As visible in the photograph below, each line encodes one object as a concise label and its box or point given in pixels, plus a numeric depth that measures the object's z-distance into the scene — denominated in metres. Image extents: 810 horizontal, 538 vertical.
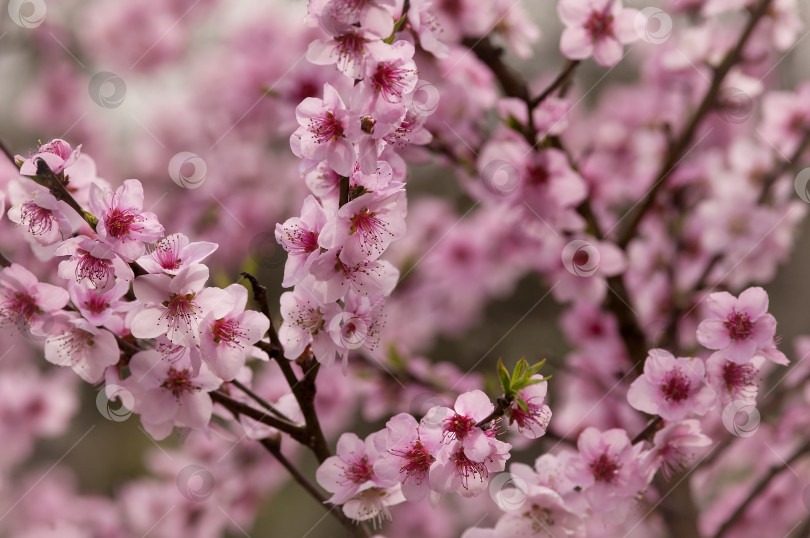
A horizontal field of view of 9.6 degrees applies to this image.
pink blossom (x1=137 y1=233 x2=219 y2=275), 1.81
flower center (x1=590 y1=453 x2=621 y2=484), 1.86
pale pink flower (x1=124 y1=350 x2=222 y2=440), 1.83
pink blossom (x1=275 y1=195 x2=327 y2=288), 1.82
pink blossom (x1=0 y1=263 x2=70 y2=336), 1.83
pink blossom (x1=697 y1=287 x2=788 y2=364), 1.83
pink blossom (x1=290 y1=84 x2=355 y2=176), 1.81
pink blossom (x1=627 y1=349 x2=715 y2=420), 1.84
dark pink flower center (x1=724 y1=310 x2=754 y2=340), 1.84
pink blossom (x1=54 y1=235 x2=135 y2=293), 1.81
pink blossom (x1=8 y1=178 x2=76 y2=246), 1.82
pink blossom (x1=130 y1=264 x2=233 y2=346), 1.81
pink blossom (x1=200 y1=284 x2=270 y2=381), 1.82
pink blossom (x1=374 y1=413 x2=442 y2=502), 1.81
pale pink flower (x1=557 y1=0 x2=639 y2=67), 1.95
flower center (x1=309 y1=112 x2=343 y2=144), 1.81
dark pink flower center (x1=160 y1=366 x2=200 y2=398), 1.84
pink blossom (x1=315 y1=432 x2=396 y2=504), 1.83
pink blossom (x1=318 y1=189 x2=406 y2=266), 1.81
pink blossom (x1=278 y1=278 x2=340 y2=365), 1.83
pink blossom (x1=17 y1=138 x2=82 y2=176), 1.81
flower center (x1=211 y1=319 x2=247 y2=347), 1.82
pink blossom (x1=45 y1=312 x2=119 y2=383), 1.83
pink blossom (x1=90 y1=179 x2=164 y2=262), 1.81
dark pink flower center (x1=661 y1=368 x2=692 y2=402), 1.84
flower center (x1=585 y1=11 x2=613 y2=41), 1.95
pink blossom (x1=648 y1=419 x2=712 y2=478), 1.85
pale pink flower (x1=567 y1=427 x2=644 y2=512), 1.85
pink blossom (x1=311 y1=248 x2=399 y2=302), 1.81
